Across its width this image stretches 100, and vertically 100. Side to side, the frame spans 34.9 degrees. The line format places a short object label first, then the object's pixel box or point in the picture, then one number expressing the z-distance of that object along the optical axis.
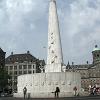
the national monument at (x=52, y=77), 17.59
